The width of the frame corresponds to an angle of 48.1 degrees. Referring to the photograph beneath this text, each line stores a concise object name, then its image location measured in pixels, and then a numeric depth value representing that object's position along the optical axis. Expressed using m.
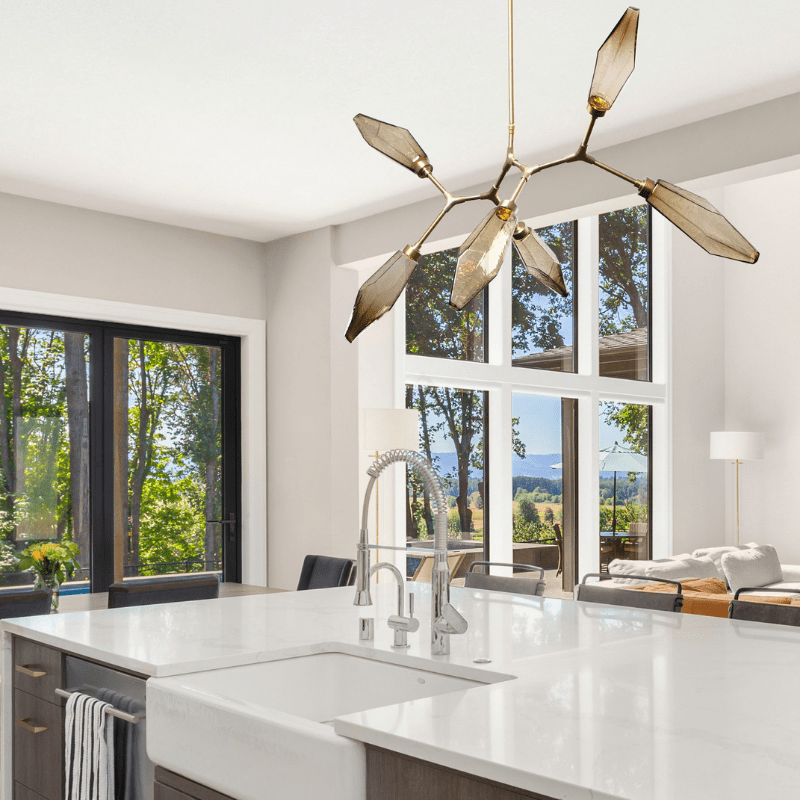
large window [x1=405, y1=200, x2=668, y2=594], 6.93
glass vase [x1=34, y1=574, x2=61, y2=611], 4.61
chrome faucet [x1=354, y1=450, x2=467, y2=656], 1.87
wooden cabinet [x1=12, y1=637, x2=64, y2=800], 2.20
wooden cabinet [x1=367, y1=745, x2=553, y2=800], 1.21
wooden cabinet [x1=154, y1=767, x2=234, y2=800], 1.62
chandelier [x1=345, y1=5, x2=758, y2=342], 1.82
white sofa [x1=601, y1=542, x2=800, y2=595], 5.82
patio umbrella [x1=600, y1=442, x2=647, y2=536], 8.52
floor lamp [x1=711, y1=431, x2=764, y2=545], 8.59
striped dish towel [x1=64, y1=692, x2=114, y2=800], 1.99
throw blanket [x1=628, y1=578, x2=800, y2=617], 4.56
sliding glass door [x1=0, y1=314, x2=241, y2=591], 5.11
